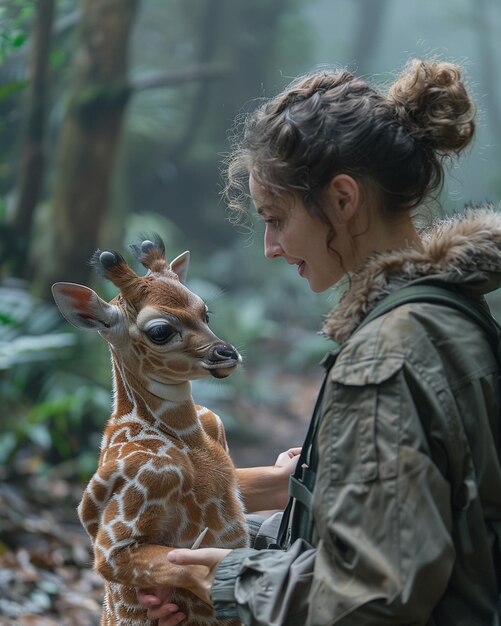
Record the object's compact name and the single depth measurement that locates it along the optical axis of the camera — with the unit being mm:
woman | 1677
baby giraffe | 2240
